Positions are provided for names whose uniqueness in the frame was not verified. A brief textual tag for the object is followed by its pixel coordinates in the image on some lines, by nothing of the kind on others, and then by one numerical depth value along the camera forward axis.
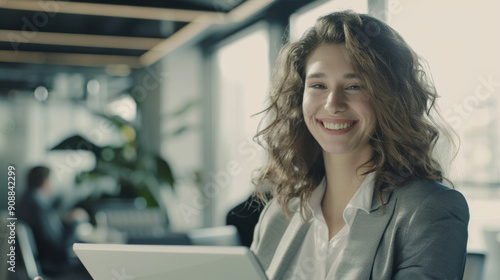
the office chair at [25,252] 2.98
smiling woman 1.13
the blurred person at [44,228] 4.33
